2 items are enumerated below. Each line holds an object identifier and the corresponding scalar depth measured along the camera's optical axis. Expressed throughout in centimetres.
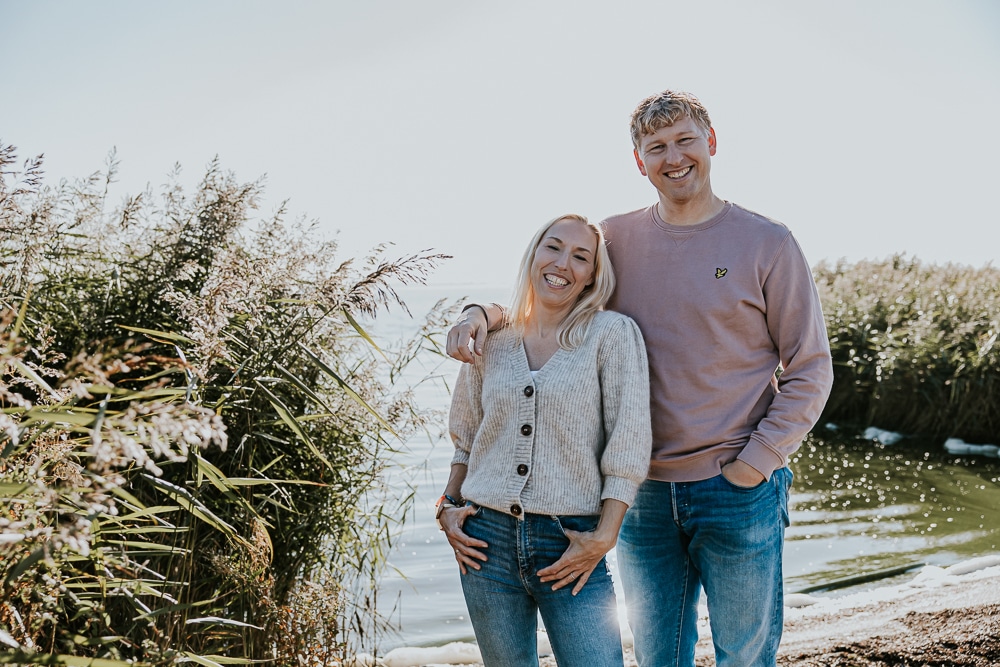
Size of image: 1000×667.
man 236
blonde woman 223
